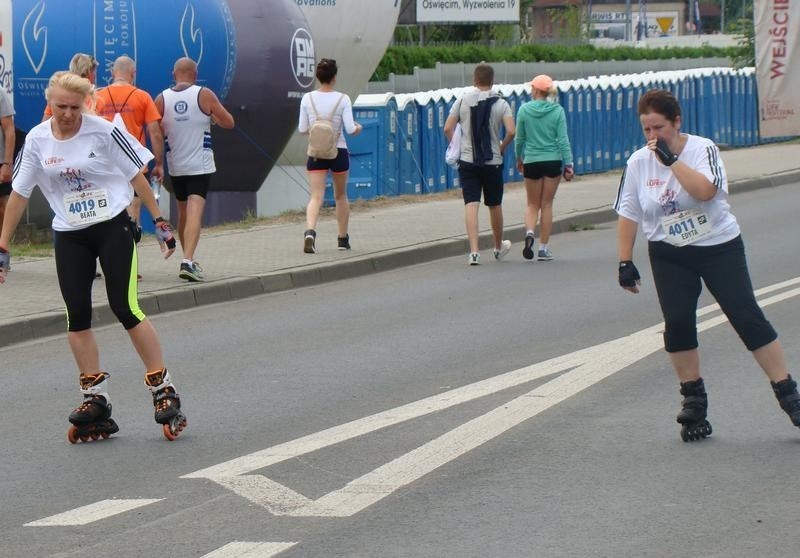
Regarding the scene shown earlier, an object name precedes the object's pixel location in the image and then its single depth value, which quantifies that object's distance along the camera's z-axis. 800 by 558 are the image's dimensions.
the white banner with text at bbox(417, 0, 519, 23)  66.19
